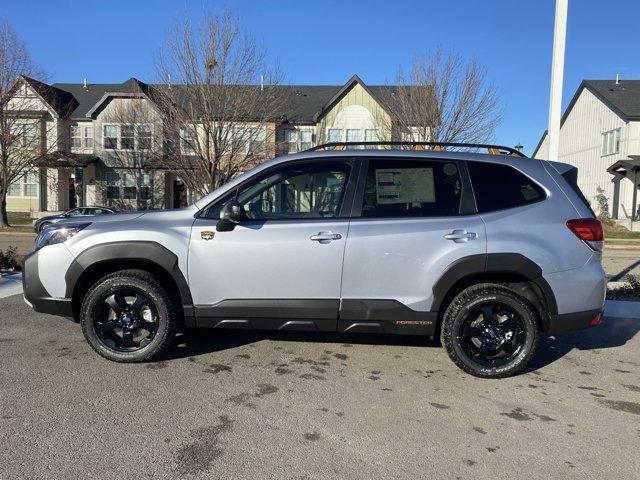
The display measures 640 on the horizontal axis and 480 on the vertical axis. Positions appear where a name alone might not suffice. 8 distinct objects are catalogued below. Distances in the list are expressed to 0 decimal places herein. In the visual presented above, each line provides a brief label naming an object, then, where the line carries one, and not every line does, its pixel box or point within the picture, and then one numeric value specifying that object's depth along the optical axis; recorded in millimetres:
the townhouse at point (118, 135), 25547
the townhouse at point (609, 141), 27875
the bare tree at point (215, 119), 18562
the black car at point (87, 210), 18969
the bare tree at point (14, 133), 22516
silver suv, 3986
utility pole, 7477
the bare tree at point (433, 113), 20406
